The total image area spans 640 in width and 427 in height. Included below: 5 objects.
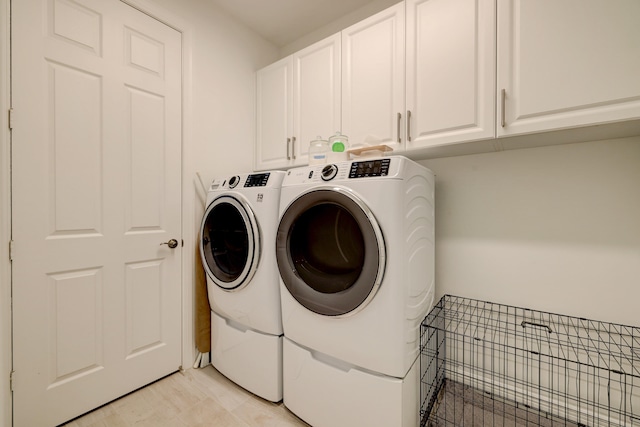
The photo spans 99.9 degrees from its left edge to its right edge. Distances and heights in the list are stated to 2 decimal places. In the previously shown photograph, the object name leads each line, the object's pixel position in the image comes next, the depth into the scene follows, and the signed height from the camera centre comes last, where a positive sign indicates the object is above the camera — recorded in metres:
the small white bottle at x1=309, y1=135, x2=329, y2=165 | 1.57 +0.39
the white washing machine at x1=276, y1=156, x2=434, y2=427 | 1.10 -0.35
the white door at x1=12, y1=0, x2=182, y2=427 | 1.28 +0.03
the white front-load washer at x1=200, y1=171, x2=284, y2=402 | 1.48 -0.40
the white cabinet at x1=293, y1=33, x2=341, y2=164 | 1.75 +0.79
